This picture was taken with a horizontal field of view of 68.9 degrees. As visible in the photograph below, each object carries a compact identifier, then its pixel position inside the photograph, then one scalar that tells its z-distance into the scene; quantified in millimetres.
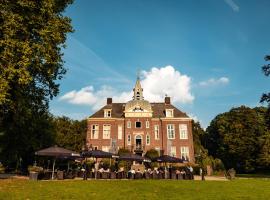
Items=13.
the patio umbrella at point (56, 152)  14292
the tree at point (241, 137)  37956
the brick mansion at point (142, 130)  32347
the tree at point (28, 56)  11585
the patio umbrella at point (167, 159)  18176
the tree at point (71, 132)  33623
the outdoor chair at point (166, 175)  16631
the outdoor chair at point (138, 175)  16030
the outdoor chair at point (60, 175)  14732
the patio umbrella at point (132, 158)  17501
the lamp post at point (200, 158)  29332
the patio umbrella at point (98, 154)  16790
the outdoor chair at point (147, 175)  16339
